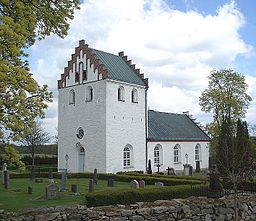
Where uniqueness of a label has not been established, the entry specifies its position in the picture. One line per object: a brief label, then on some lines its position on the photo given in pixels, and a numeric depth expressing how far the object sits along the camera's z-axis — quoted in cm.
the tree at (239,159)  1317
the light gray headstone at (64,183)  1916
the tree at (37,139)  3659
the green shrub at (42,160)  4453
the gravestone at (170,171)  3019
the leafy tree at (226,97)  3788
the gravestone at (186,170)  3159
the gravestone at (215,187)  1441
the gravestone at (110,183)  2115
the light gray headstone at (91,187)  1816
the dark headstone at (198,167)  3613
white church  2952
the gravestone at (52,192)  1603
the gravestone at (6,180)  2084
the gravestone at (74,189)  1806
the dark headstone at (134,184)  1861
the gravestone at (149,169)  3054
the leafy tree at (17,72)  867
